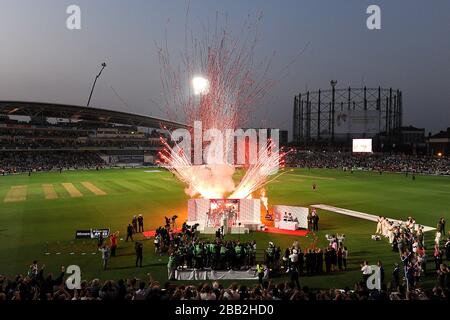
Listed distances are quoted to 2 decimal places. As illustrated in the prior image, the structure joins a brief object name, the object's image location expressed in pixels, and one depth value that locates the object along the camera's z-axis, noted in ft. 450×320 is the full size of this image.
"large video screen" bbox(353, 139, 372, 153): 285.02
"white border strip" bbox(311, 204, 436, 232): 86.79
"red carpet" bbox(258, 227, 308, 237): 74.31
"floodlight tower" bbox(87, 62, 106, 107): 373.73
